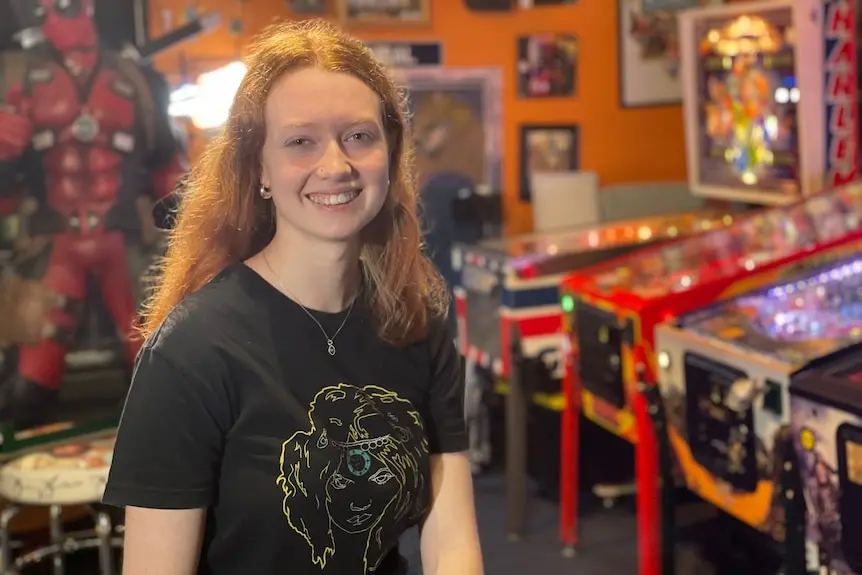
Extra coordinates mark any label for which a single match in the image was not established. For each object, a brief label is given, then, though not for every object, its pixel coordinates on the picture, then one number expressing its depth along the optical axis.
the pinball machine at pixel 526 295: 3.15
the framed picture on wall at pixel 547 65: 3.98
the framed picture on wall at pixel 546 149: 4.05
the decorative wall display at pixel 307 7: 3.61
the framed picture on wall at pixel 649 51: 4.13
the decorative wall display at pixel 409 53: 3.78
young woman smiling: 1.18
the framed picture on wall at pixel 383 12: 3.68
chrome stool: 2.39
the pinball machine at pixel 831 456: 1.82
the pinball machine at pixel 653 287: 2.48
